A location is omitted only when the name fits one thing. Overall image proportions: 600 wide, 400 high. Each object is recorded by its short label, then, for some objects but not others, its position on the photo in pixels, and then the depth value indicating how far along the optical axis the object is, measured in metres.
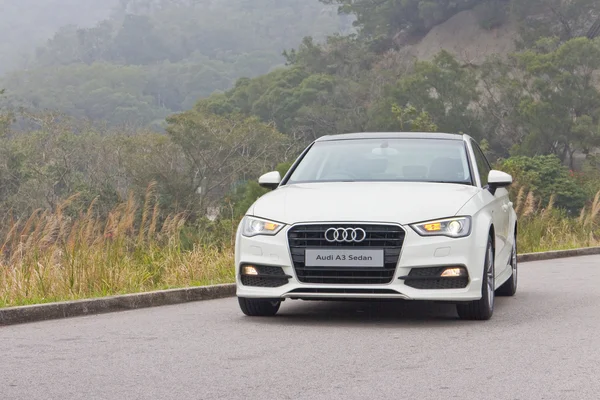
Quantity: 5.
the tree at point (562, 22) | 93.38
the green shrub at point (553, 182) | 54.97
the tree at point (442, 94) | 81.88
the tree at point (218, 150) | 65.94
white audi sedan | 8.98
